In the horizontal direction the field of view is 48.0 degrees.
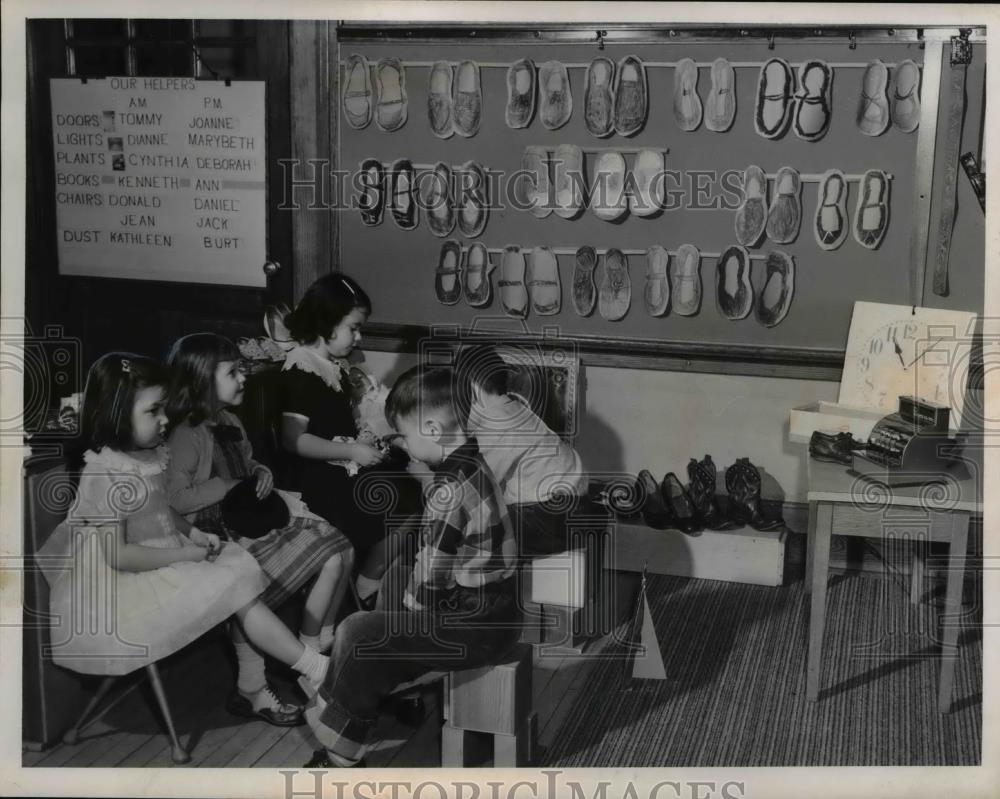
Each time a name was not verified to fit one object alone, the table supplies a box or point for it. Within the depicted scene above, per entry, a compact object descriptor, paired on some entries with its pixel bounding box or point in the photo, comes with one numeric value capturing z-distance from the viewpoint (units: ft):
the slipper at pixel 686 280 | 8.74
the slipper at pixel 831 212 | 8.53
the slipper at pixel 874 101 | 8.16
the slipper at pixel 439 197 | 8.48
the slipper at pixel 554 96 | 8.39
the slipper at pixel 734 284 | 8.71
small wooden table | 8.33
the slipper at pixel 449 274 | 8.66
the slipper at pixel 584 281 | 8.79
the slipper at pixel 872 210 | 8.44
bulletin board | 8.29
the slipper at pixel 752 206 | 8.46
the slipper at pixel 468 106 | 8.46
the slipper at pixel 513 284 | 8.73
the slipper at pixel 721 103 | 8.43
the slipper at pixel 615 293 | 8.90
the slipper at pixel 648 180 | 8.46
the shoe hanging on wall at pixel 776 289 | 8.74
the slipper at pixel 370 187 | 8.45
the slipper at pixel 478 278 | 8.66
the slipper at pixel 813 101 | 8.27
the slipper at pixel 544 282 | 8.76
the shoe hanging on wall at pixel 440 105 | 8.41
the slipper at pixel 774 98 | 8.32
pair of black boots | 9.09
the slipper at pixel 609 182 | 8.50
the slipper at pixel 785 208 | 8.53
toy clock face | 8.40
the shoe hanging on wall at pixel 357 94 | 8.38
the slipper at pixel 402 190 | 8.48
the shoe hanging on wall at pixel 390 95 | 8.37
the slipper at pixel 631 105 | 8.47
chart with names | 8.21
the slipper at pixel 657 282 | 8.79
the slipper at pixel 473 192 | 8.46
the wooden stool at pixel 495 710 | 7.77
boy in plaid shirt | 7.89
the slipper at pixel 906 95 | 8.11
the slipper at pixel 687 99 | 8.43
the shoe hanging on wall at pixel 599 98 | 8.36
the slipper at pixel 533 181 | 8.47
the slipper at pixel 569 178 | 8.48
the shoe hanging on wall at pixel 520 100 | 8.43
